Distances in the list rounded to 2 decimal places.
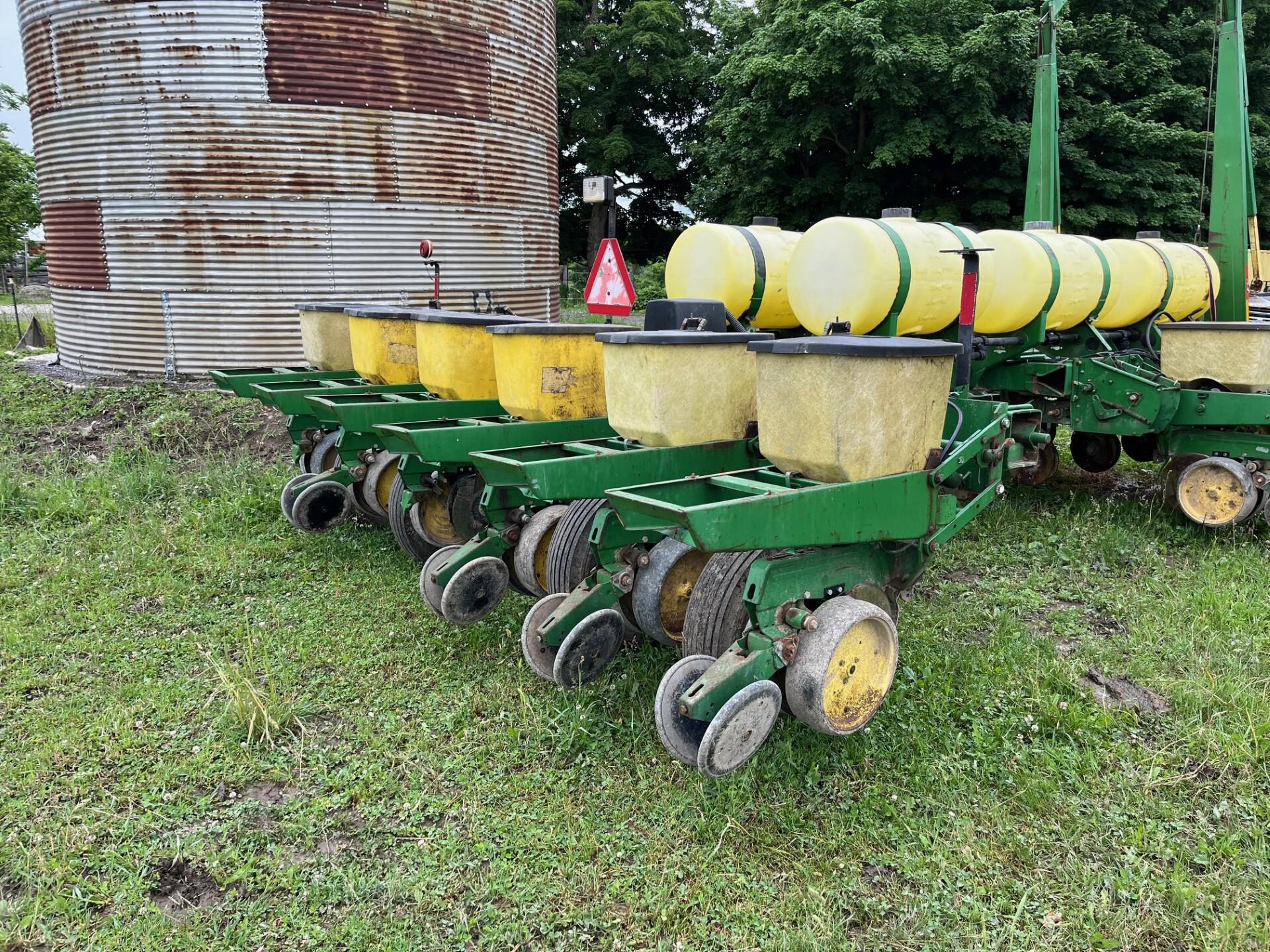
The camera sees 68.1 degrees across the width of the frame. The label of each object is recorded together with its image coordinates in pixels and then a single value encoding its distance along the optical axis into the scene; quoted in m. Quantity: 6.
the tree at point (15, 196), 20.11
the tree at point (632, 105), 27.39
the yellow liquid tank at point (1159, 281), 7.17
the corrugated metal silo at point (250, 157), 10.67
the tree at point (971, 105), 19.55
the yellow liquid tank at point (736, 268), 5.71
